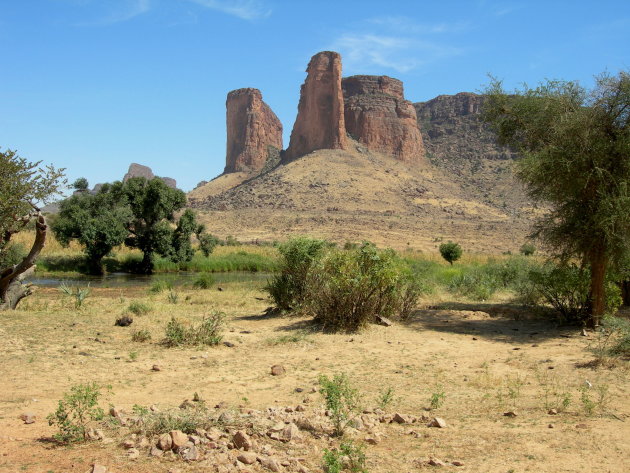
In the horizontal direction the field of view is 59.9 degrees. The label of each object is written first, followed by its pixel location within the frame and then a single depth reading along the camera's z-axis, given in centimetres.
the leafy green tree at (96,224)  2994
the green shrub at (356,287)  1112
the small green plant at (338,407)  520
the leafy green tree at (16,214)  1273
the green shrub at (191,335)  951
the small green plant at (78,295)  1394
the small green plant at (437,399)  622
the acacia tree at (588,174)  1084
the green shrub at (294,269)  1295
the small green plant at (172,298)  1605
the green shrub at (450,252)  3494
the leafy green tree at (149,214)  3206
